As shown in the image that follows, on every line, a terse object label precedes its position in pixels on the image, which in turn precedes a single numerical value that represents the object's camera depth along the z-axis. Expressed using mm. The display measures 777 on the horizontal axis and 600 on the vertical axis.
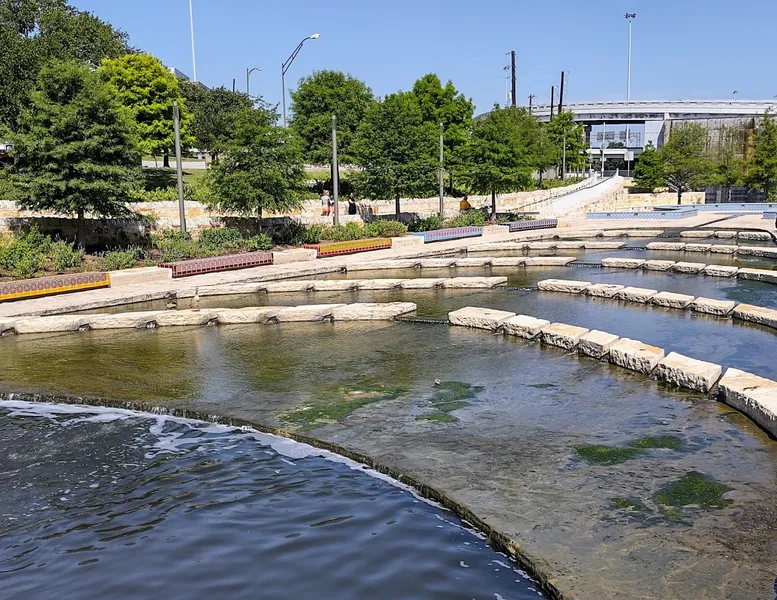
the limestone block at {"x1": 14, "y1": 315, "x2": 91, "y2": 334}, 13414
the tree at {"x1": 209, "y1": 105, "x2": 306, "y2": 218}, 22891
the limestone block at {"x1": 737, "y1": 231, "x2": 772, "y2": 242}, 27516
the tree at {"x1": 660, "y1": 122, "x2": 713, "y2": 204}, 54319
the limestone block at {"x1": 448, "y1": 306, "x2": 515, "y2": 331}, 12703
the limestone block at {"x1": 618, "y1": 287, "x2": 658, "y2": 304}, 14750
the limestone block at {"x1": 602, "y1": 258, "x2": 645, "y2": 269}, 20156
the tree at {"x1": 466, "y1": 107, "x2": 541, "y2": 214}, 33781
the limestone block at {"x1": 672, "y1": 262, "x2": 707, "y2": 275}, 18781
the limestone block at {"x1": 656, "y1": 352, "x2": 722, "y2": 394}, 8945
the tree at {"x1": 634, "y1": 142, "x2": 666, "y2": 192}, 56062
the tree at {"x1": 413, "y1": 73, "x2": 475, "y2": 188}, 42312
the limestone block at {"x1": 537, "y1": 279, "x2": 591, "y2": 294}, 16141
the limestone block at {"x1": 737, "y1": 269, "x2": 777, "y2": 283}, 17375
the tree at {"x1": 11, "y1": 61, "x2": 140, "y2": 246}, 19094
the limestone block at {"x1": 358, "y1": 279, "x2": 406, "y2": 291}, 17578
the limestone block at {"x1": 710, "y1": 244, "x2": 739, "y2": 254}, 23188
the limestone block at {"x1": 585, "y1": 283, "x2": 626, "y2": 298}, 15414
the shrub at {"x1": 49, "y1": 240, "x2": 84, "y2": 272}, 18755
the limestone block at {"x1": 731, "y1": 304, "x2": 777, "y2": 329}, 12609
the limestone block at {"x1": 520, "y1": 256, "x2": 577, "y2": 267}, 21448
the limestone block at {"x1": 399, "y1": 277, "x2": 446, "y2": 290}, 17531
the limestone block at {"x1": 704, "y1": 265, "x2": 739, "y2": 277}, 18172
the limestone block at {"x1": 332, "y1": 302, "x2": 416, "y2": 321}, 14023
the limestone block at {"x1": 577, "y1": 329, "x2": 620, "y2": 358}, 10578
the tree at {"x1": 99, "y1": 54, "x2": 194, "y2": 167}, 37166
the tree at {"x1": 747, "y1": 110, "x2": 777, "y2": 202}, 51281
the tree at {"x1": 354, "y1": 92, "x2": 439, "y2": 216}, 29250
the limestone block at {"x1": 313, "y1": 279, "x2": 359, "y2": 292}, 17562
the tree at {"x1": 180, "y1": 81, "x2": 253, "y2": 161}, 50156
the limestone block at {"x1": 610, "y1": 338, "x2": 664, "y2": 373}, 9742
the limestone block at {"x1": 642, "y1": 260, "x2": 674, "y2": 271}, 19500
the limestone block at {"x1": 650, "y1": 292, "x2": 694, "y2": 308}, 14180
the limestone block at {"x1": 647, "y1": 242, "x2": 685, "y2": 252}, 24409
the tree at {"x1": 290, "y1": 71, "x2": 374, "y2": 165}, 37375
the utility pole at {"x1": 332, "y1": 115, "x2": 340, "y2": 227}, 26405
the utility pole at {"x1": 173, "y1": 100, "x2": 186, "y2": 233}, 20872
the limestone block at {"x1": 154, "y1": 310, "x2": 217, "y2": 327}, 13766
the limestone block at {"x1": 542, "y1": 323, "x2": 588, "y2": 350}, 11133
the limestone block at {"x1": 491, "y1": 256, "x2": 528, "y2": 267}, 21781
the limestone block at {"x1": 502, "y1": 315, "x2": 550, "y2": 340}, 11922
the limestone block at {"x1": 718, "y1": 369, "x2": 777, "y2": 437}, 7651
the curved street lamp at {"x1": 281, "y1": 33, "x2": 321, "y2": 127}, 31500
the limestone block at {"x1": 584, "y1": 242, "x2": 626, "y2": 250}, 25297
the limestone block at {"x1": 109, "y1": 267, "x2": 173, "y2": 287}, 18000
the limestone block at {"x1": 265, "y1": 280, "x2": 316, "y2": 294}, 17641
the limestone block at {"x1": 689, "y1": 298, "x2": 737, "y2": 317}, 13445
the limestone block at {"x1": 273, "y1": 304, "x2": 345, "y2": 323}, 14012
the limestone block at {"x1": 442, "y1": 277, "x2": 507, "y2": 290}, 17516
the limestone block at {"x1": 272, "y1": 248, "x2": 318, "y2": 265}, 22328
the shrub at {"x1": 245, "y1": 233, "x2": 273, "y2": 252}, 23469
